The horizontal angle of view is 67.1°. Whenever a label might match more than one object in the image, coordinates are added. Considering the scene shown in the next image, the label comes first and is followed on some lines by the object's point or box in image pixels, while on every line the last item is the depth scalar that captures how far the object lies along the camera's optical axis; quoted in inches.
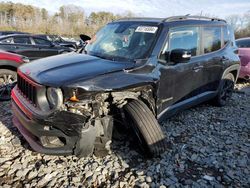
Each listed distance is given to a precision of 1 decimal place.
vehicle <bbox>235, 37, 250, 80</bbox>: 229.7
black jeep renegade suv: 83.9
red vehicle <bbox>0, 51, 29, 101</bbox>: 158.6
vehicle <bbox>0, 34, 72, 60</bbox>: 243.8
